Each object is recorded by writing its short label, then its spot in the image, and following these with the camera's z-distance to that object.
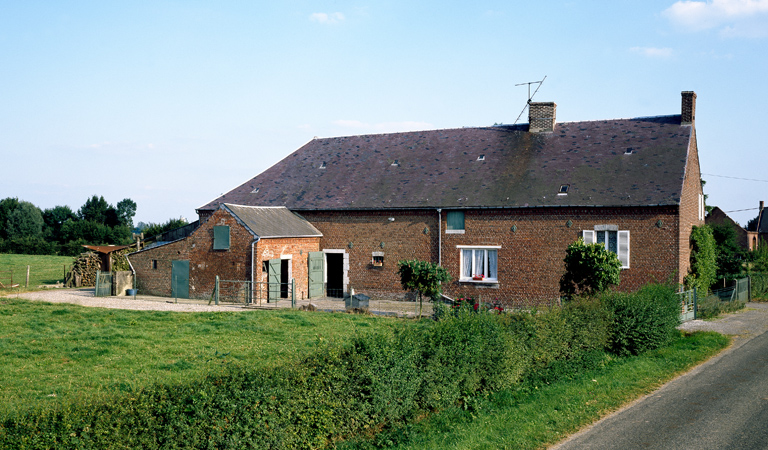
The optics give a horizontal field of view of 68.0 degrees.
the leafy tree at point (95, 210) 89.75
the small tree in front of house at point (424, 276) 21.38
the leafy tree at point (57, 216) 88.31
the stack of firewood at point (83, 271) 33.15
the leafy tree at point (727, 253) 31.31
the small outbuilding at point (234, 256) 25.42
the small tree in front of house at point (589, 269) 19.27
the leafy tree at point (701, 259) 25.95
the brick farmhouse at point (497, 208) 24.09
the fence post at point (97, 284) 27.09
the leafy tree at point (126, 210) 97.03
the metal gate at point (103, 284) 27.25
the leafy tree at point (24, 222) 81.75
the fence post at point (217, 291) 24.78
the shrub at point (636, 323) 14.45
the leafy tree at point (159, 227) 45.87
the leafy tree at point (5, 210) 82.31
